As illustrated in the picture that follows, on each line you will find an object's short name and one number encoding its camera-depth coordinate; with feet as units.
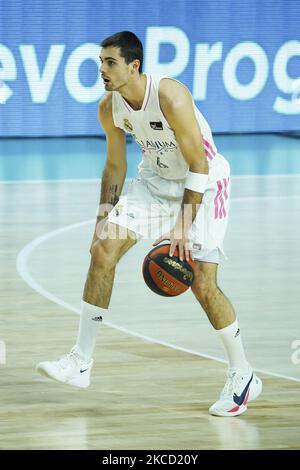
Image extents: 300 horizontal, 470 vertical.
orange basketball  35.24
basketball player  35.14
